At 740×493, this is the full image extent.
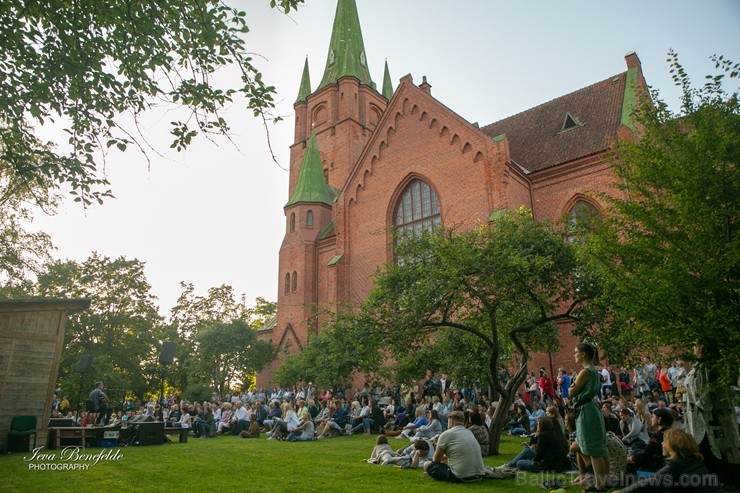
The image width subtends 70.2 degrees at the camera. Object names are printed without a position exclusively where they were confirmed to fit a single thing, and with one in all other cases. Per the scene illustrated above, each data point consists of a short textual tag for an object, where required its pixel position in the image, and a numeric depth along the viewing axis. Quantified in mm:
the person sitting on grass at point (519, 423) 14875
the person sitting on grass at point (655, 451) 7363
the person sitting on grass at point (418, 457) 9312
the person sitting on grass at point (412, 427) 14797
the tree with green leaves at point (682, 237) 7348
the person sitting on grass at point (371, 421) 17391
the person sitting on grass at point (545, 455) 8227
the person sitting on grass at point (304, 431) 15570
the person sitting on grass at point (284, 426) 16192
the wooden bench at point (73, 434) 12767
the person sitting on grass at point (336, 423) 16781
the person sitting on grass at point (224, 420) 19656
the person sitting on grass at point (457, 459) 7766
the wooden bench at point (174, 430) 15375
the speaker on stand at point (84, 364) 19359
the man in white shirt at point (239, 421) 19172
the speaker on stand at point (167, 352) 17734
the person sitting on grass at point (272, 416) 19648
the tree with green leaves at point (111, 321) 37469
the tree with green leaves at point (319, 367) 21892
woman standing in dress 6531
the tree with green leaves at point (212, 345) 33969
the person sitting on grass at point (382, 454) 9802
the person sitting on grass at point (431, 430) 12719
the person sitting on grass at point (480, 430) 10656
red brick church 24562
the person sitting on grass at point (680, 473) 4871
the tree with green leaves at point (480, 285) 11281
